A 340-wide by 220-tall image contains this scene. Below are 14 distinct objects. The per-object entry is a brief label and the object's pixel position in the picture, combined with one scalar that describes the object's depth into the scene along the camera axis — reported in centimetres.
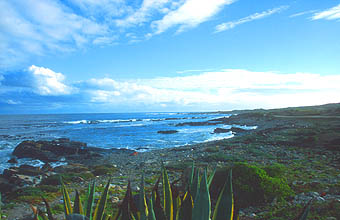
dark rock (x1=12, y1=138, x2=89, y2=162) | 1888
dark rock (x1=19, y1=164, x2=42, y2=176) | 1105
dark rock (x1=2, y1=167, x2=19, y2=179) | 1056
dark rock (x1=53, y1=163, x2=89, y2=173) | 1120
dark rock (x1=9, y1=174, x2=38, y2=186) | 938
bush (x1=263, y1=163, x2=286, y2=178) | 533
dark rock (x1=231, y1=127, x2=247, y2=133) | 2841
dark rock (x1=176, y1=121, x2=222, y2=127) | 4816
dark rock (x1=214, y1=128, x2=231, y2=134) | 3052
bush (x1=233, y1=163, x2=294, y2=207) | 441
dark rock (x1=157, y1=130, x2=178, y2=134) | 3350
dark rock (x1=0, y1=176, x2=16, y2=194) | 815
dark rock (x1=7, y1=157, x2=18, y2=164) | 1615
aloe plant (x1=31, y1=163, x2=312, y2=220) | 130
